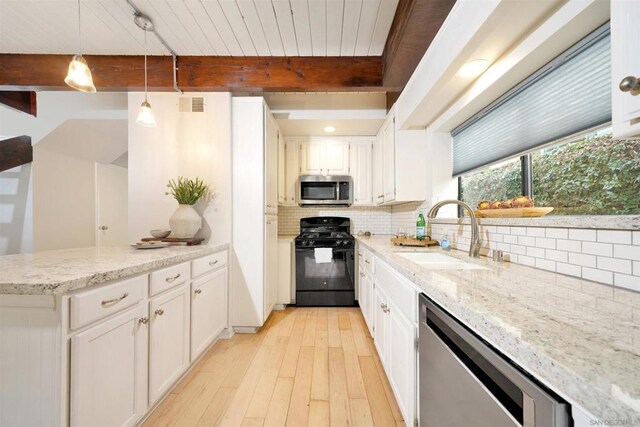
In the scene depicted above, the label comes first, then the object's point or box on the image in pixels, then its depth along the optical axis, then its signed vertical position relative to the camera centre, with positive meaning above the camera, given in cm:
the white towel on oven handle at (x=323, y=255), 299 -47
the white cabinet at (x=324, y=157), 337 +83
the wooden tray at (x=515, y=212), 115 +2
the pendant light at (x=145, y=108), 182 +83
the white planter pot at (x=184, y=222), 207 -4
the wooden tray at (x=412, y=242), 201 -22
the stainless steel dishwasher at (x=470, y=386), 46 -43
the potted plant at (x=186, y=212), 208 +5
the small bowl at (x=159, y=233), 208 -14
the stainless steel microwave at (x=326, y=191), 325 +35
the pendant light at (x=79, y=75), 148 +88
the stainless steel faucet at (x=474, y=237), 145 -12
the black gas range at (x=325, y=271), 300 -67
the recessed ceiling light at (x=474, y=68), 135 +86
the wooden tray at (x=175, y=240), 204 -19
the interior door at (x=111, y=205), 394 +21
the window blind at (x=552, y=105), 99 +58
